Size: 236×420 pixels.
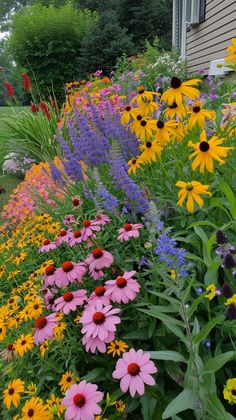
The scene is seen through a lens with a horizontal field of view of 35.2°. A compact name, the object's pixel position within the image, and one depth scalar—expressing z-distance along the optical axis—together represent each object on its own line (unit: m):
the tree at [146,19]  19.95
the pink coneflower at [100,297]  1.33
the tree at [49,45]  11.49
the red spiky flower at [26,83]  5.54
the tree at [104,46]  11.52
